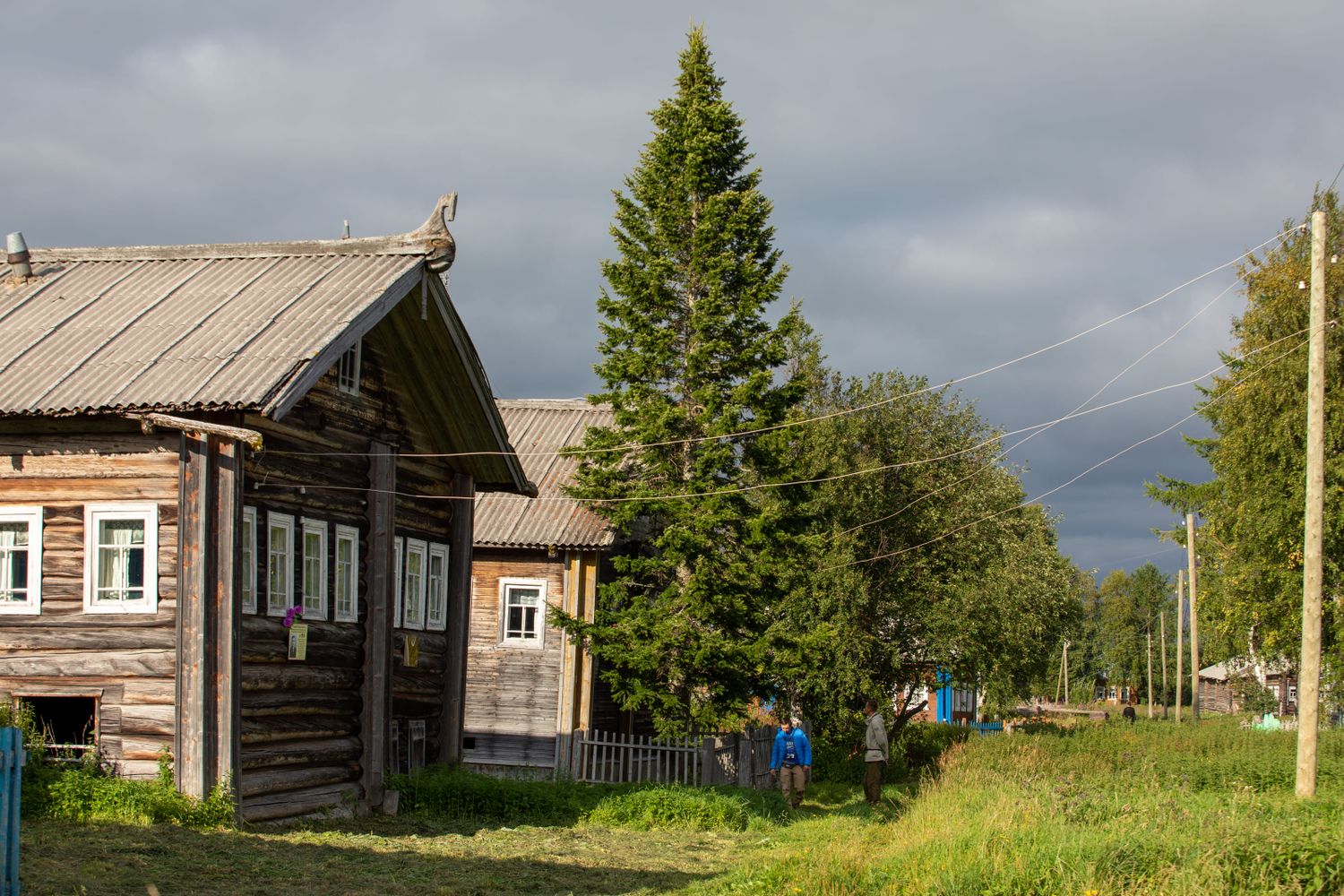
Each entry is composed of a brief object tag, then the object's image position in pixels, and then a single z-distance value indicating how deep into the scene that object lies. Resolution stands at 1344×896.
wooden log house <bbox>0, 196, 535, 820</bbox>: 16.88
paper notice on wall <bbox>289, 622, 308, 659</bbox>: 18.75
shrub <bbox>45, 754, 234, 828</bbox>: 15.84
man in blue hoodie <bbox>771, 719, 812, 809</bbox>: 24.55
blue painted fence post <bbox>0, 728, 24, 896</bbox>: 10.93
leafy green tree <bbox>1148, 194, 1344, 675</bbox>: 35.28
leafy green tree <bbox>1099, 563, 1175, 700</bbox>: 124.88
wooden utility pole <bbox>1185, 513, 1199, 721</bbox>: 48.69
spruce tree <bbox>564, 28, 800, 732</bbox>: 26.36
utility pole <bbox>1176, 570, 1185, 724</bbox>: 64.49
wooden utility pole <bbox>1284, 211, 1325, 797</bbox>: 21.36
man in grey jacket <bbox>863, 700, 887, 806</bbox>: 24.64
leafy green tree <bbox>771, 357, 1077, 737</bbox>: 33.31
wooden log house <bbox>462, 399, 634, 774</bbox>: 29.53
